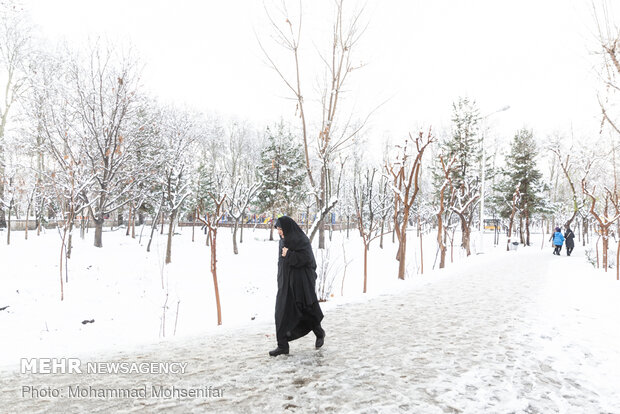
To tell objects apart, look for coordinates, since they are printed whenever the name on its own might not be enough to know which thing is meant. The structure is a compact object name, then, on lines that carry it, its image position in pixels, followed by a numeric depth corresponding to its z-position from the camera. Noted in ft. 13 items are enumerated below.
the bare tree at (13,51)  65.77
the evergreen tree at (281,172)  96.48
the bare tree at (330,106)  26.30
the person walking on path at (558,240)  69.41
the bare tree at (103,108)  48.70
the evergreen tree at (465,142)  95.04
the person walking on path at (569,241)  70.37
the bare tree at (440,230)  44.36
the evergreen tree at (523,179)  107.34
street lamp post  61.92
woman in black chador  14.69
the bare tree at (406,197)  37.52
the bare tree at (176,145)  65.46
